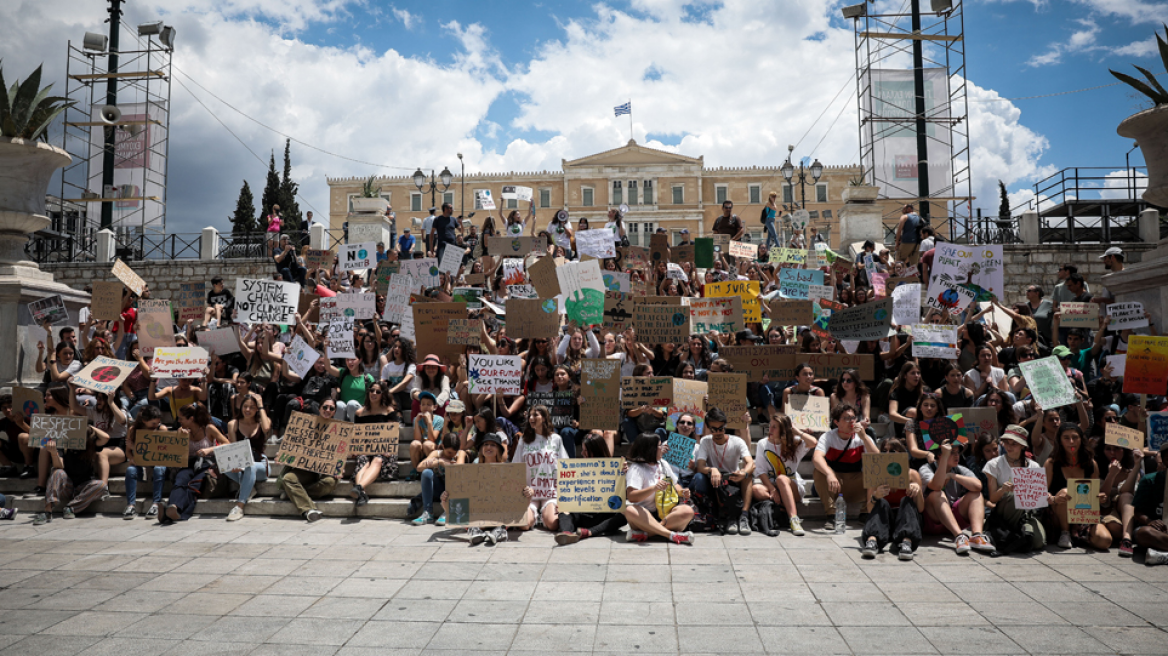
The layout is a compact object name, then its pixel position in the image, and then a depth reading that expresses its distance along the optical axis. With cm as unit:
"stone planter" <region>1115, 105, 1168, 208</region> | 895
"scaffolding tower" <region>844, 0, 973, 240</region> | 2350
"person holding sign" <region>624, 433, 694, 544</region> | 638
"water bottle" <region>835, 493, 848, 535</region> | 667
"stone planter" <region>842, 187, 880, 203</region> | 1886
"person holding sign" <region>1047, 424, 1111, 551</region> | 609
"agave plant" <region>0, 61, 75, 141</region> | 1019
